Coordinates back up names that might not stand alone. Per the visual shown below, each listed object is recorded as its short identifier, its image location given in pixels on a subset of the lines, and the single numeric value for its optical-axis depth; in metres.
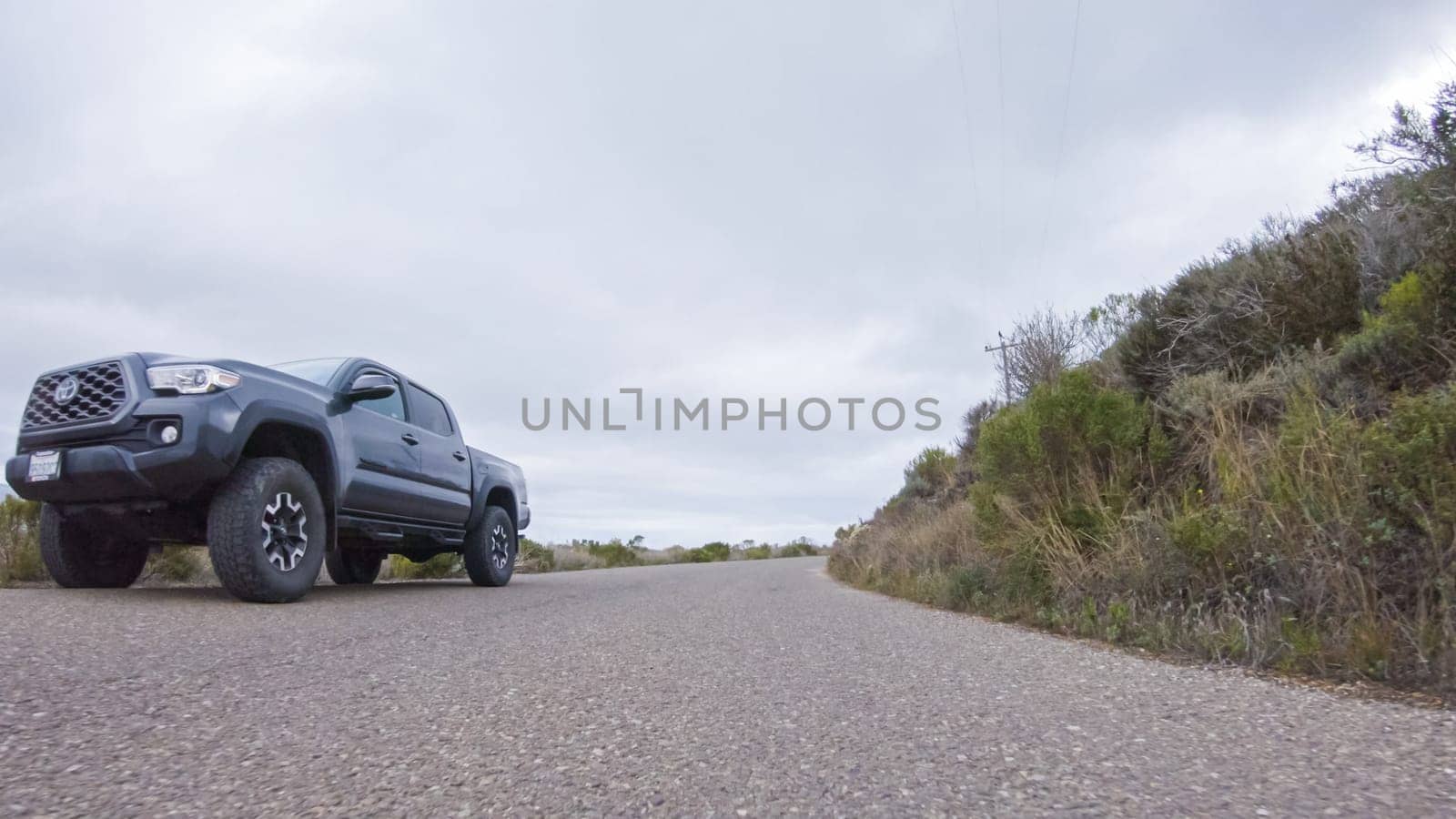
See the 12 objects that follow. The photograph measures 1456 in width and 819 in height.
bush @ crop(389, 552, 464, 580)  12.74
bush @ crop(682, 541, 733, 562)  31.30
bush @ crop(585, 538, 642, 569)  21.48
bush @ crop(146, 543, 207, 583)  8.72
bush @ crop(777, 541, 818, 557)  39.26
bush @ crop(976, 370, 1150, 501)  7.06
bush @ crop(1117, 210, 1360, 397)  6.95
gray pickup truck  5.32
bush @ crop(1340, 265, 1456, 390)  5.41
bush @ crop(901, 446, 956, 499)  16.48
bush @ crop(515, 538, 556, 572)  16.39
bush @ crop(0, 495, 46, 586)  7.81
